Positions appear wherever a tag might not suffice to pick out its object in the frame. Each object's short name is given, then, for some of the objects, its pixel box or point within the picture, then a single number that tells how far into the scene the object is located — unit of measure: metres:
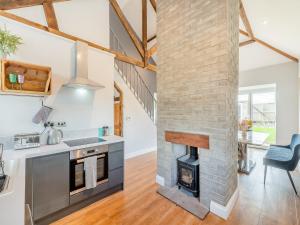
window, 5.16
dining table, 3.24
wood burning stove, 2.37
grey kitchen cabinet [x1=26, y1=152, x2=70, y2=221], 1.80
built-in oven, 2.12
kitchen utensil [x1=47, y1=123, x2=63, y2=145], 2.29
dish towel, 2.21
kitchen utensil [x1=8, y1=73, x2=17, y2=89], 2.03
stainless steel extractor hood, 2.61
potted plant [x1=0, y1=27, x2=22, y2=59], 1.98
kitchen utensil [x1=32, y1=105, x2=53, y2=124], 2.32
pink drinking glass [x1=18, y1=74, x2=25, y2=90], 2.09
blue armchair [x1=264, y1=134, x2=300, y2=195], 2.55
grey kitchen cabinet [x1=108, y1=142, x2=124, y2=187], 2.51
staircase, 5.16
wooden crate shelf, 2.02
